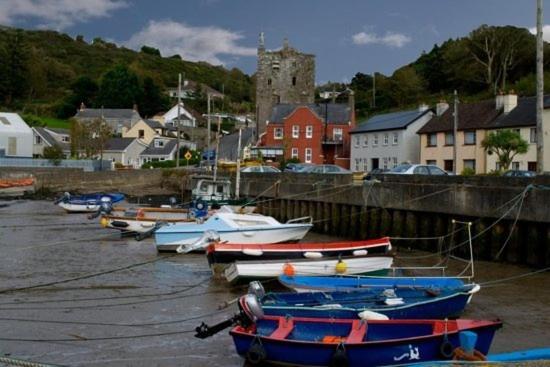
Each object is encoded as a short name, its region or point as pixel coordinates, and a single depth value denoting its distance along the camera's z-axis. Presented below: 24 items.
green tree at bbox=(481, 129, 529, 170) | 40.59
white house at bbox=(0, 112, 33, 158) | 84.00
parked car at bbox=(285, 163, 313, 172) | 46.84
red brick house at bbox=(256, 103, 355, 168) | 75.56
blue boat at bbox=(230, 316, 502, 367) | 10.09
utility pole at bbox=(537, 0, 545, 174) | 23.50
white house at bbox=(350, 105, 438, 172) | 62.44
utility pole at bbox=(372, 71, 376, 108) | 102.88
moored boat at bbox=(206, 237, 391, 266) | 18.38
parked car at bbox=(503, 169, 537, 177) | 32.19
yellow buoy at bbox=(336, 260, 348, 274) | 17.44
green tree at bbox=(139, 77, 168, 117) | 133.88
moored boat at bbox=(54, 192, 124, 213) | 46.66
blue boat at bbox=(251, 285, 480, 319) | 11.50
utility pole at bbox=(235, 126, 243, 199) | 37.69
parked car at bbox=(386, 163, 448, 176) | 34.81
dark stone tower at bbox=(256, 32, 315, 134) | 94.50
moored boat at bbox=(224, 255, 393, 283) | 17.41
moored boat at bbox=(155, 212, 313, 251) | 23.31
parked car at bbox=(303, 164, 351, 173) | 43.37
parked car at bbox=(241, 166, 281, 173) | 45.47
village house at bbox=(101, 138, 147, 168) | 93.19
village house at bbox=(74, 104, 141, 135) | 108.25
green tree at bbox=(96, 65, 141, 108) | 127.88
